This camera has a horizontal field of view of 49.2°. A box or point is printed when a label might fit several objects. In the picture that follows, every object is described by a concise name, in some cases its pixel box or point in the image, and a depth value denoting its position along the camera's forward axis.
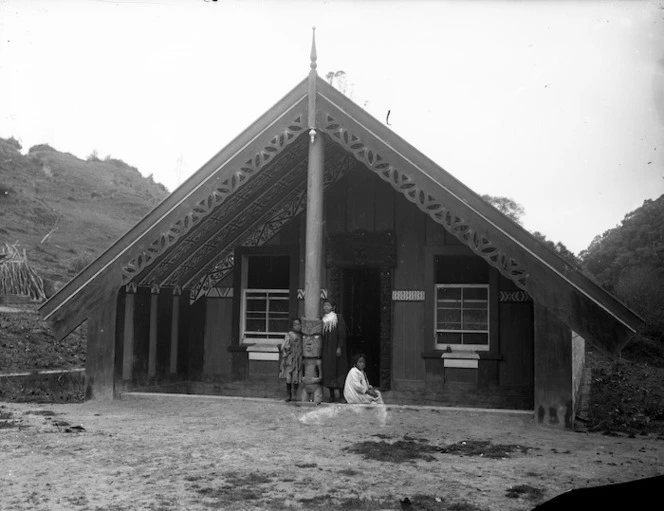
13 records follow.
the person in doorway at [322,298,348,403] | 11.89
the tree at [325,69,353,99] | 31.94
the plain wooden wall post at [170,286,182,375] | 14.32
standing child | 11.63
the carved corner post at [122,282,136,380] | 12.65
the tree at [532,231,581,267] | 43.97
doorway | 14.30
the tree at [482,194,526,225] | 68.48
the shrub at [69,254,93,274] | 31.98
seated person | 11.54
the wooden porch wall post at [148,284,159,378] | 13.52
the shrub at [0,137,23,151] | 59.97
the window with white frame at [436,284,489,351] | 13.55
